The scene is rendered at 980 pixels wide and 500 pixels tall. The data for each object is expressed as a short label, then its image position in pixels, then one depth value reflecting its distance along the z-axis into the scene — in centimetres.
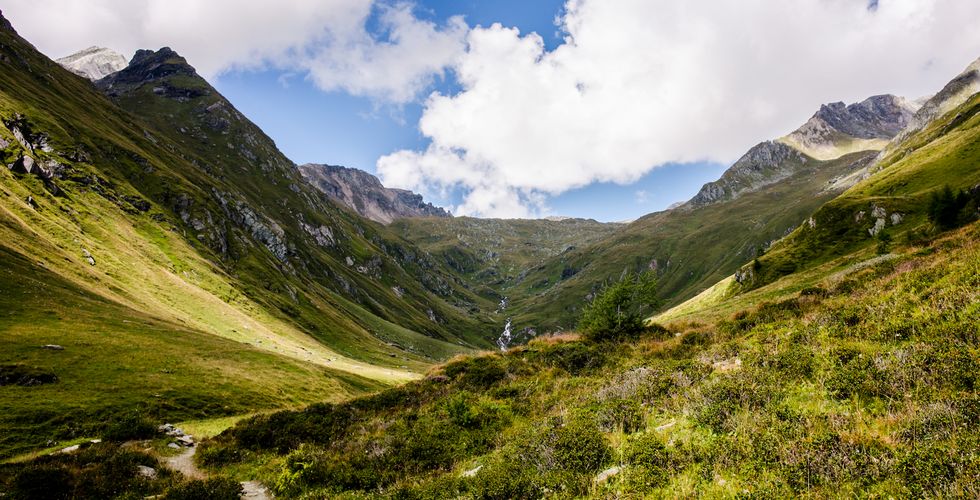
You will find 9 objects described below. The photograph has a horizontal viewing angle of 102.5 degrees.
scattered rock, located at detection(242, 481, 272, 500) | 1539
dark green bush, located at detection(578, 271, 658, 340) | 2914
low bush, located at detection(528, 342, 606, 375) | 2341
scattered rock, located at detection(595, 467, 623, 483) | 966
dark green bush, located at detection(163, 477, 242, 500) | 1420
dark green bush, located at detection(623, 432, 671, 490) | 879
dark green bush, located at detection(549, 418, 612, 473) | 1066
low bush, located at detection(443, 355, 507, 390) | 2464
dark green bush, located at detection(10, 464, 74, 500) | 1433
